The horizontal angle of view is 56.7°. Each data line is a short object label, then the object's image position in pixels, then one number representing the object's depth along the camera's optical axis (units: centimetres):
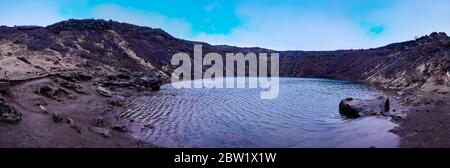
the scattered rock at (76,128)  2122
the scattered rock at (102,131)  2199
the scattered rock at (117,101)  3628
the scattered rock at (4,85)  2479
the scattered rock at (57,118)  2194
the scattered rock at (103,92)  4035
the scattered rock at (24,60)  4878
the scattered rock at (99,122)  2466
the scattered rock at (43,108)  2408
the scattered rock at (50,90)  3040
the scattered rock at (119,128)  2445
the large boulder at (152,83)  5516
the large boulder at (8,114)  1930
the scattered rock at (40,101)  2588
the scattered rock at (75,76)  4248
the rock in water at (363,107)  3188
